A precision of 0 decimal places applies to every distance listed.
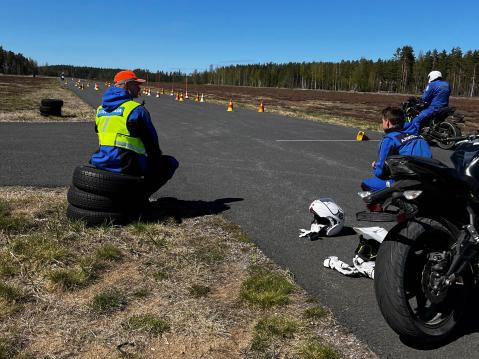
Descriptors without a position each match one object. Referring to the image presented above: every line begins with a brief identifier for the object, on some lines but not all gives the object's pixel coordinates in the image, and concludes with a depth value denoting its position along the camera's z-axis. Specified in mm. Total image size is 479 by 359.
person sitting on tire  5320
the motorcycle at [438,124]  12383
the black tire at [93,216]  5262
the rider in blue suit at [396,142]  4904
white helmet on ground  5285
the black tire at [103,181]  5160
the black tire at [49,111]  18031
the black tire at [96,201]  5250
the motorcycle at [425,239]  2896
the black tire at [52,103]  18109
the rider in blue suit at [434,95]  12094
